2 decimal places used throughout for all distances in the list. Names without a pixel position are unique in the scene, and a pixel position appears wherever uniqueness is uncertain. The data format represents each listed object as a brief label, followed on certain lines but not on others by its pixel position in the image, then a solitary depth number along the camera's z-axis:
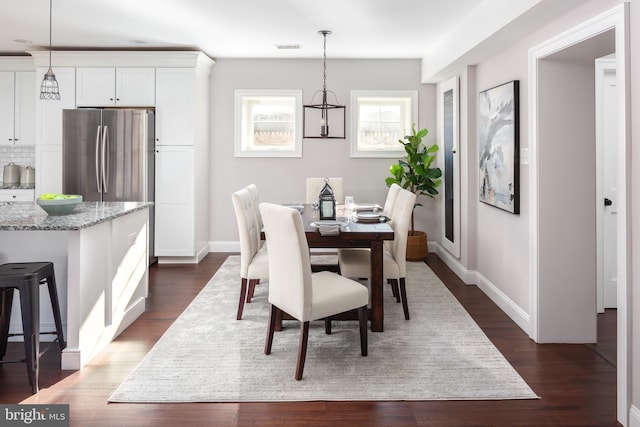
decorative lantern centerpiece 3.63
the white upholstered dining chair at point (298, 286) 2.68
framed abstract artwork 3.69
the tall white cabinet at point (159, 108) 5.65
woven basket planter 5.89
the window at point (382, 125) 6.43
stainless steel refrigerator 5.36
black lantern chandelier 6.35
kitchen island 2.84
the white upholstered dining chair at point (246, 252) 3.66
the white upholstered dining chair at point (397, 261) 3.74
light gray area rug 2.55
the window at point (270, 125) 6.38
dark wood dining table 3.31
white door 3.88
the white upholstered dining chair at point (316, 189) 5.54
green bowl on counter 3.09
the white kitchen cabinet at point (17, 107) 5.95
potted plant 5.85
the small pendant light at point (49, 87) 3.55
